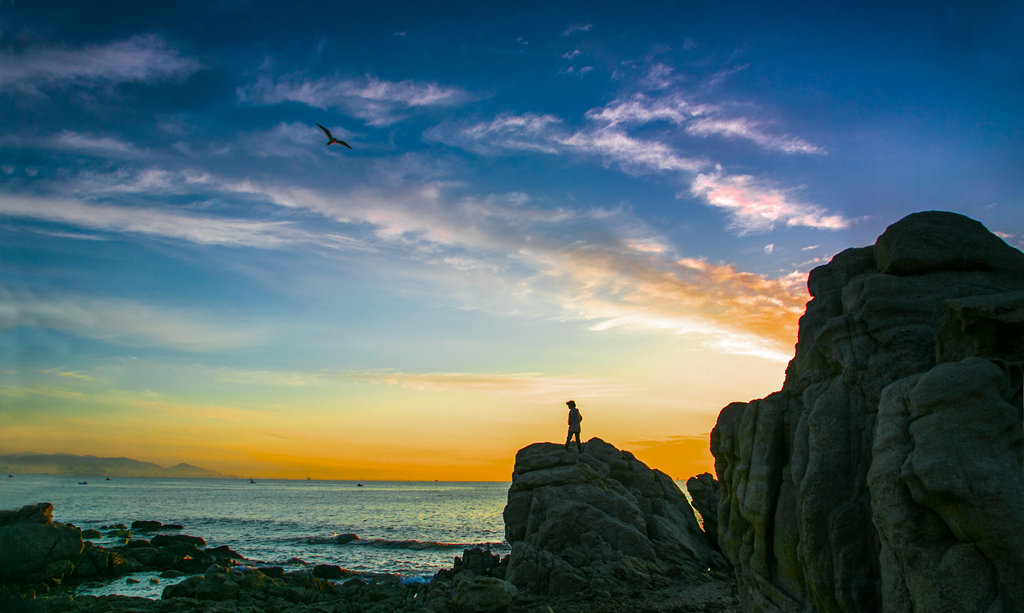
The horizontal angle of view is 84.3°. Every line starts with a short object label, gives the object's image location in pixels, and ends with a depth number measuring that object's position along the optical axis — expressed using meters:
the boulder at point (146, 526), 53.72
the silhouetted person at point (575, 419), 29.97
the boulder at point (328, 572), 31.23
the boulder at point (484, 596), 19.48
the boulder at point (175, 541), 38.66
